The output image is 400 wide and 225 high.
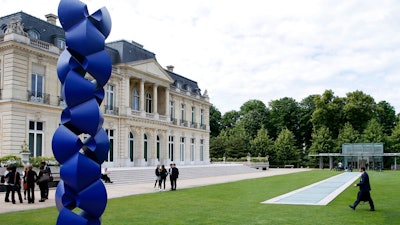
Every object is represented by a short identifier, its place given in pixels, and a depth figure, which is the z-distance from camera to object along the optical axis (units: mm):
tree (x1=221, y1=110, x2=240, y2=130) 91125
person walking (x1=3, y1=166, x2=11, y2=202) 16484
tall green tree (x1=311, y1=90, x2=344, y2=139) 75375
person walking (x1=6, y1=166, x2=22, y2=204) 16328
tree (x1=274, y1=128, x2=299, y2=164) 70312
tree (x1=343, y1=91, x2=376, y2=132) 74625
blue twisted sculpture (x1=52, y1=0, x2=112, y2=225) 5906
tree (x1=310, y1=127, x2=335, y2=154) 69562
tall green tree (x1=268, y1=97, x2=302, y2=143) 83312
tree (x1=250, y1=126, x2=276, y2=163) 70750
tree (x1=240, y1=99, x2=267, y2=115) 88456
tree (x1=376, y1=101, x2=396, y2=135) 79762
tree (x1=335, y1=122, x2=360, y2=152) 69000
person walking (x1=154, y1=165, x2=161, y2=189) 23116
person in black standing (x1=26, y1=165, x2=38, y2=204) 16375
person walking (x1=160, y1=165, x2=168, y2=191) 22922
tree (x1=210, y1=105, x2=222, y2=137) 88062
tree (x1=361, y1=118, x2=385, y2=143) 67500
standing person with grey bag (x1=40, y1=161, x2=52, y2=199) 17108
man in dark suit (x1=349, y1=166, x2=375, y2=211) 13773
